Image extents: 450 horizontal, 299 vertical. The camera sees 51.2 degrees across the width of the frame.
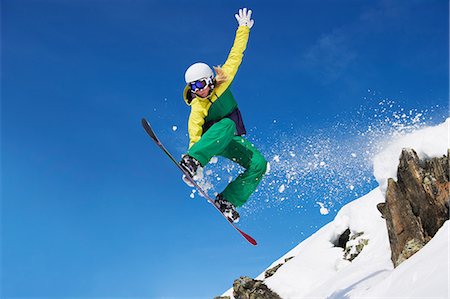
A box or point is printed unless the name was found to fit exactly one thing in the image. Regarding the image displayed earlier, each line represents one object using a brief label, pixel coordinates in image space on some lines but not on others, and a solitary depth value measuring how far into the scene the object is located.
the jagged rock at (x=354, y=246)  16.01
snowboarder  7.35
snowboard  7.73
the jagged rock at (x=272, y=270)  21.63
